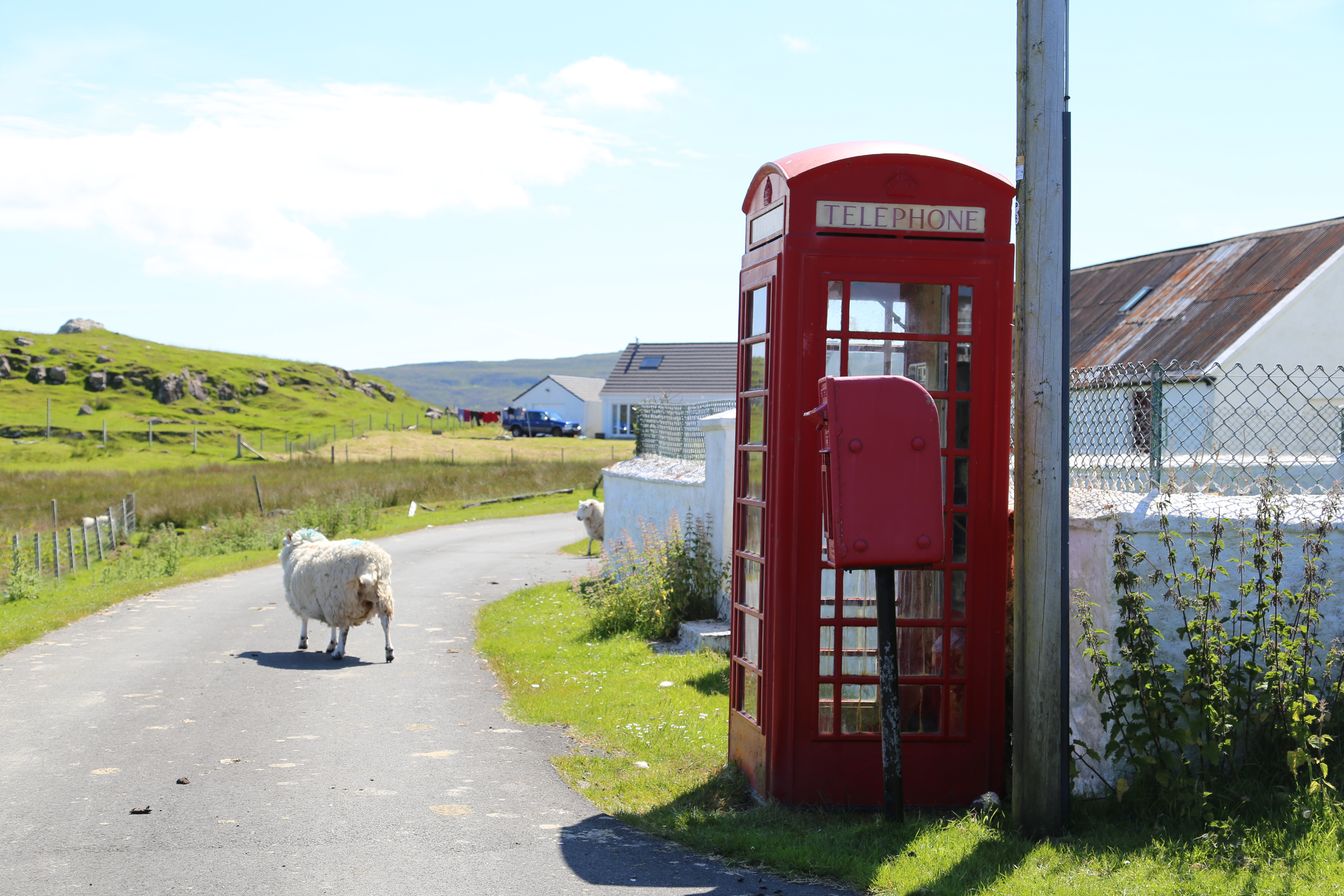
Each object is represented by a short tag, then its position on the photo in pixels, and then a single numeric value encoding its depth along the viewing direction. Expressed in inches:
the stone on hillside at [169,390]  4099.4
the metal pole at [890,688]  207.8
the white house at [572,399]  3725.4
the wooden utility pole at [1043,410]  205.0
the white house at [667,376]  2807.6
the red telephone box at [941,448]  228.5
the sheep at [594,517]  801.6
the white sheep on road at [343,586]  444.5
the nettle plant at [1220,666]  210.8
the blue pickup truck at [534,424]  3152.1
